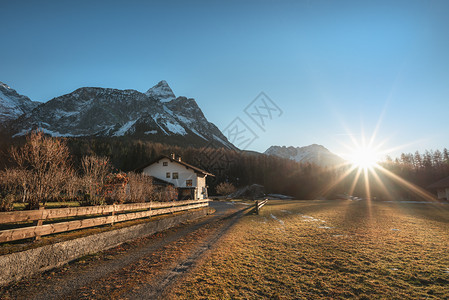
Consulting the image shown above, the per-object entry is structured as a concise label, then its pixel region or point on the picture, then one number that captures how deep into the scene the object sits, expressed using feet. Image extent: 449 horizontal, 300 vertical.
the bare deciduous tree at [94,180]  45.41
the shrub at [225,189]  200.44
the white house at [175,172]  131.85
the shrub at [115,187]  46.55
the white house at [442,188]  124.77
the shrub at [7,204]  30.55
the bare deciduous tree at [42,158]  38.17
